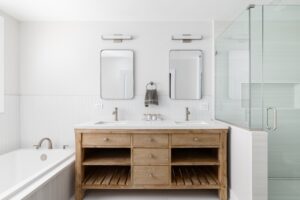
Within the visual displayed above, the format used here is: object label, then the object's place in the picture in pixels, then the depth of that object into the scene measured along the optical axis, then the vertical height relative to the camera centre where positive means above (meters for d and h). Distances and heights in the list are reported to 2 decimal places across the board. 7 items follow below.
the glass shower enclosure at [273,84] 1.94 +0.12
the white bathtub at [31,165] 1.91 -0.68
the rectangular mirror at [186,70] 2.89 +0.36
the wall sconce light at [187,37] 2.85 +0.77
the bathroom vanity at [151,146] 2.30 -0.48
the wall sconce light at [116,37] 2.85 +0.77
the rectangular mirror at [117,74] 2.89 +0.31
